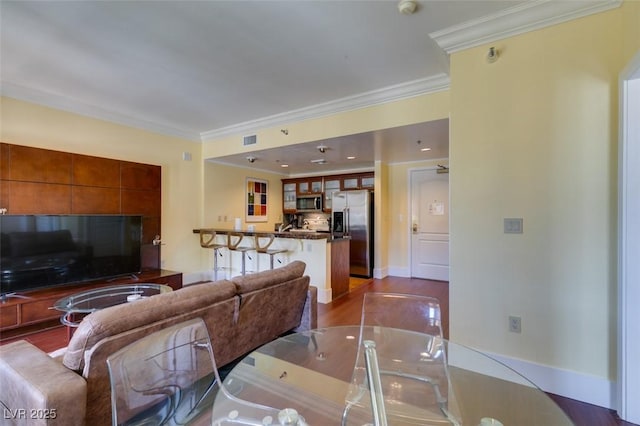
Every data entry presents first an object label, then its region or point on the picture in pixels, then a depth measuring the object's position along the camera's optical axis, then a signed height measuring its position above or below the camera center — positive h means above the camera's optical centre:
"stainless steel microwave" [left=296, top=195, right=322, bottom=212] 6.65 +0.23
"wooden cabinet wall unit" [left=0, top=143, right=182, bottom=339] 2.96 +0.22
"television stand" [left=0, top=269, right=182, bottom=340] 2.78 -0.96
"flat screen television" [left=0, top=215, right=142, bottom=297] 2.99 -0.41
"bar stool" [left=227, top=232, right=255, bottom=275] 4.50 -0.54
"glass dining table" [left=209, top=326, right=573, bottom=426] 1.42 -1.05
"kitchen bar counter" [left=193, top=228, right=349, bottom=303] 4.02 -0.66
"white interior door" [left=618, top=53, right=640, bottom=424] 1.68 -0.24
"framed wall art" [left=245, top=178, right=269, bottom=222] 6.23 +0.31
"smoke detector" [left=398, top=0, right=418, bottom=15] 1.91 +1.40
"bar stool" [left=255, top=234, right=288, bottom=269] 4.26 -0.55
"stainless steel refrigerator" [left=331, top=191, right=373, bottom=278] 5.50 -0.27
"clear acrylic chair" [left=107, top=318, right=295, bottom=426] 1.19 -0.80
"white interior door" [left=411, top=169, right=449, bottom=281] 5.19 -0.22
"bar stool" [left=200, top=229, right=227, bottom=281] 4.85 -0.54
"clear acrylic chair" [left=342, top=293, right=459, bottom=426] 1.52 -0.97
